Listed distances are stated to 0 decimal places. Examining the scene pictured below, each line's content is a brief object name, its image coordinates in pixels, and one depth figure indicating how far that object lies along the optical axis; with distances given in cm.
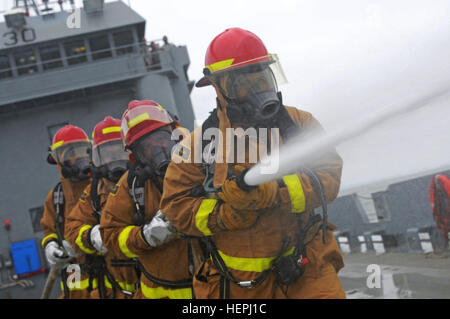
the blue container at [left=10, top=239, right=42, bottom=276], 1247
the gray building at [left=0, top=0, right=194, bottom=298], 1263
